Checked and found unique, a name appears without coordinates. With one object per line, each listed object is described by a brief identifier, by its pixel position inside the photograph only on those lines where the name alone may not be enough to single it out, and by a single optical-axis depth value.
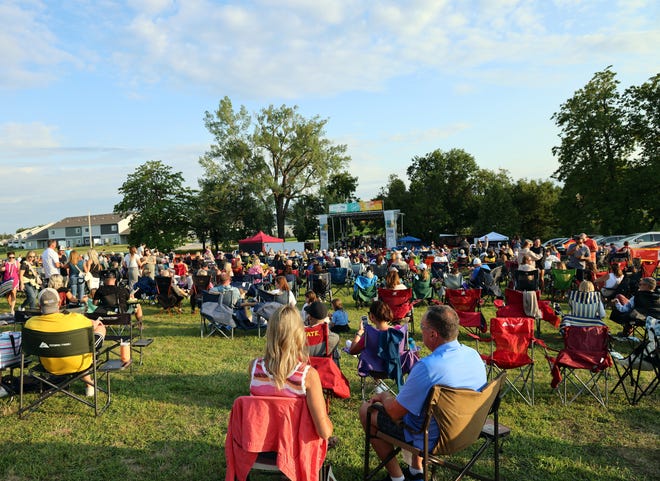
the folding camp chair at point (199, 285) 10.06
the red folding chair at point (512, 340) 4.55
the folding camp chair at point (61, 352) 3.94
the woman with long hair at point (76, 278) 10.09
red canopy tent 27.99
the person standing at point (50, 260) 9.65
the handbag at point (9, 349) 4.32
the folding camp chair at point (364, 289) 10.15
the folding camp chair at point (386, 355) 4.28
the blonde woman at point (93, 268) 10.37
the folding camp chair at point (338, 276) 12.51
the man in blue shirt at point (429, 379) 2.53
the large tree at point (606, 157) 26.75
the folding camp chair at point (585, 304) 6.29
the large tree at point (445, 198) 43.12
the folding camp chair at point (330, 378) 3.88
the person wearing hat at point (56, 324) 4.03
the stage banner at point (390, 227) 31.27
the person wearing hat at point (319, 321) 4.40
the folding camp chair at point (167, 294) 9.91
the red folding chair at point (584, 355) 4.41
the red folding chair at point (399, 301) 7.16
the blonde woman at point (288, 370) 2.38
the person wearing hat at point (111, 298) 7.78
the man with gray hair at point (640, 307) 6.28
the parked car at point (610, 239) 23.78
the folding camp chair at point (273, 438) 2.32
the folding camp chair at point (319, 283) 11.14
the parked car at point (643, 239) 21.00
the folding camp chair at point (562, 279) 10.07
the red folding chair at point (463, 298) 7.64
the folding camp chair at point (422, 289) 9.71
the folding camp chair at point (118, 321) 5.21
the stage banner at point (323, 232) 33.47
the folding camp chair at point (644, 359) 4.45
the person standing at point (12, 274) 9.77
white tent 27.64
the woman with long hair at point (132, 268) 11.38
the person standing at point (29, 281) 9.90
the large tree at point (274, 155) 40.41
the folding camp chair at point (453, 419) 2.44
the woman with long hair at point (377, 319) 4.47
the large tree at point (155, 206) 35.16
